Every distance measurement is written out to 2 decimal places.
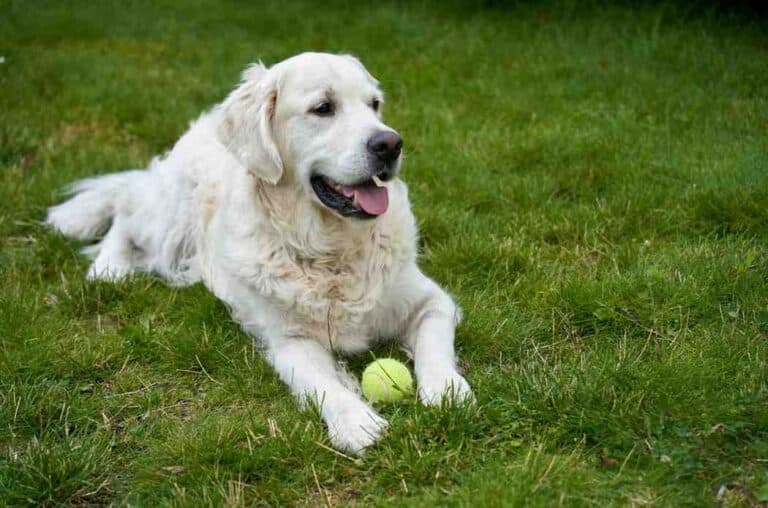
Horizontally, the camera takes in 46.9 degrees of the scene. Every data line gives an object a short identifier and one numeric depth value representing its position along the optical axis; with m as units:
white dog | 3.29
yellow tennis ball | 2.91
